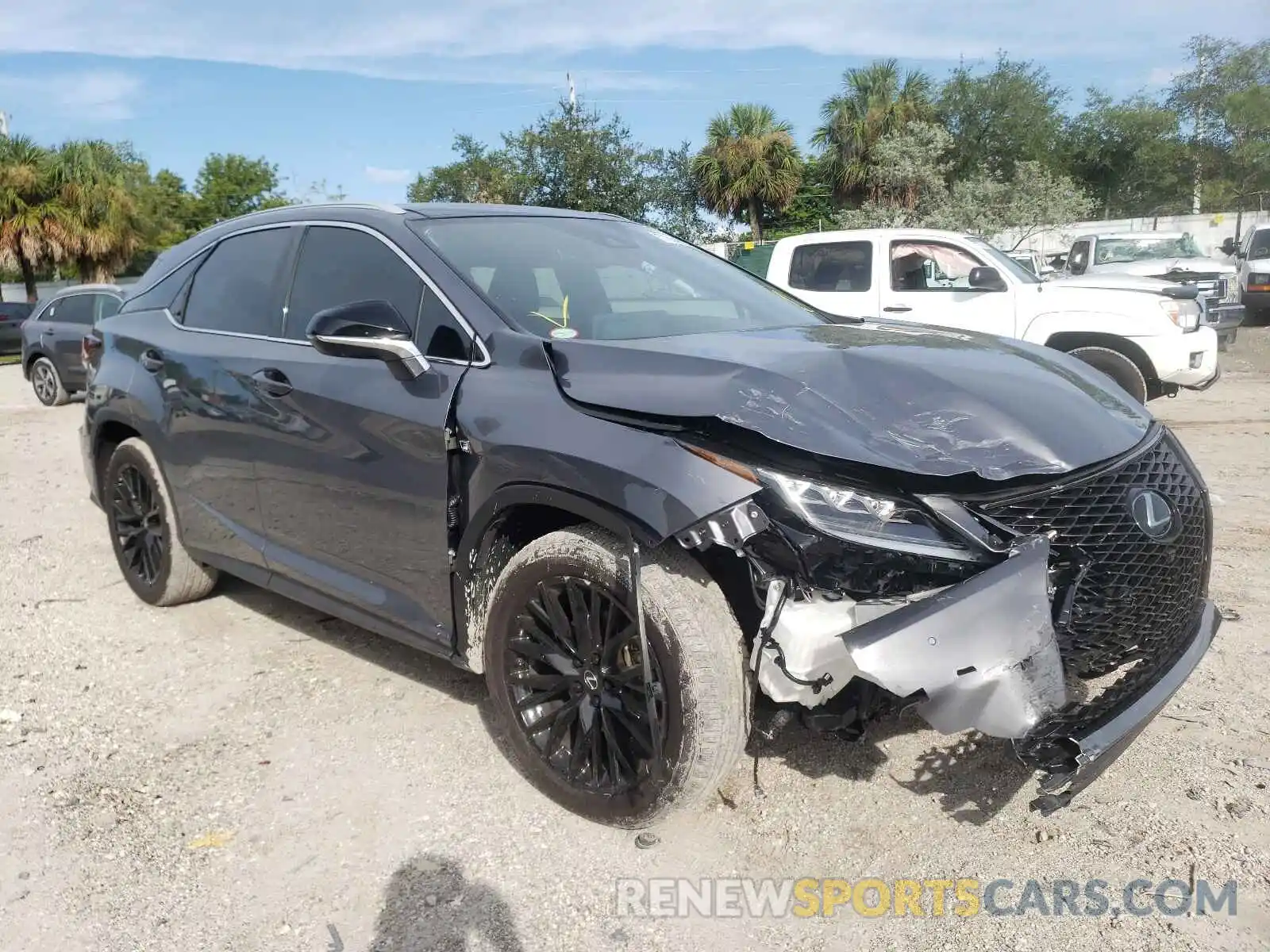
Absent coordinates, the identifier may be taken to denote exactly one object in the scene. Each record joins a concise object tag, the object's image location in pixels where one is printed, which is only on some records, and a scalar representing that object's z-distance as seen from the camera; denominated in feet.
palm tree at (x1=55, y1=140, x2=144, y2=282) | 96.07
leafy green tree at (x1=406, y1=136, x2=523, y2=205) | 95.96
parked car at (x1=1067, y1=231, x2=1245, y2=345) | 46.62
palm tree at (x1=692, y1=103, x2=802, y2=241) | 120.78
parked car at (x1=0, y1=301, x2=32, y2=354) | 69.36
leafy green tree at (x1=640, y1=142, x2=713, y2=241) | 99.55
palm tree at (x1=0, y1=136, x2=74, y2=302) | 93.40
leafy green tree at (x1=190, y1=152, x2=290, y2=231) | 171.42
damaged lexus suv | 7.83
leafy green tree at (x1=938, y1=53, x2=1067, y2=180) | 126.93
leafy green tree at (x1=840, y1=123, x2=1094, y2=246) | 77.36
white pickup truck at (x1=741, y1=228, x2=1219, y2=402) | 27.73
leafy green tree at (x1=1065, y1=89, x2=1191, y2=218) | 133.69
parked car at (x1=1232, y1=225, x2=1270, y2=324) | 60.03
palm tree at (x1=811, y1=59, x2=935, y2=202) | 116.47
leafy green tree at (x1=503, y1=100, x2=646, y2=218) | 90.79
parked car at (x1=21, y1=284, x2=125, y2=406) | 45.24
